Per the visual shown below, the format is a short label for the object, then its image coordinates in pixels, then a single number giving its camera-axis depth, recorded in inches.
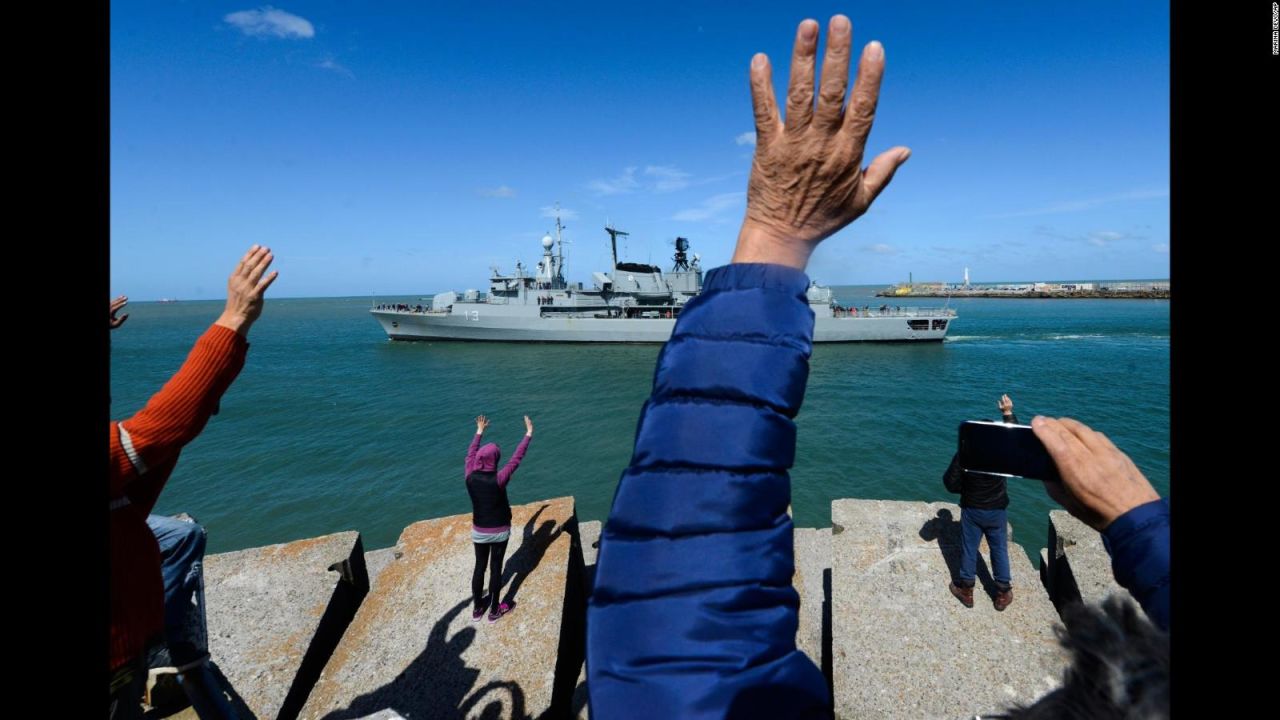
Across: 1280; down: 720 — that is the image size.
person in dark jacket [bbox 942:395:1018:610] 170.9
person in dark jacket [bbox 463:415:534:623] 183.2
